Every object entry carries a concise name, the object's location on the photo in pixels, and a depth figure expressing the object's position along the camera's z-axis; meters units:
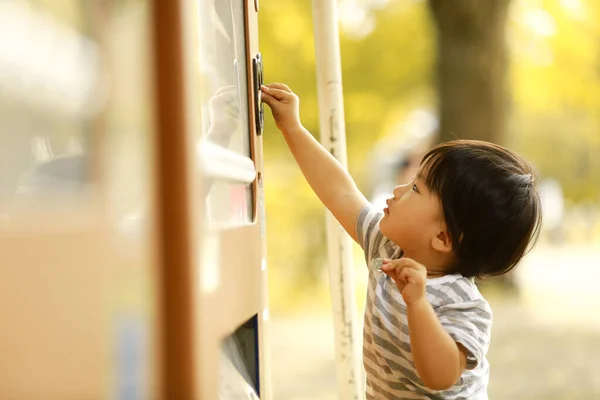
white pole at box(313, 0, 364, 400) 2.35
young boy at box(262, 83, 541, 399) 2.00
